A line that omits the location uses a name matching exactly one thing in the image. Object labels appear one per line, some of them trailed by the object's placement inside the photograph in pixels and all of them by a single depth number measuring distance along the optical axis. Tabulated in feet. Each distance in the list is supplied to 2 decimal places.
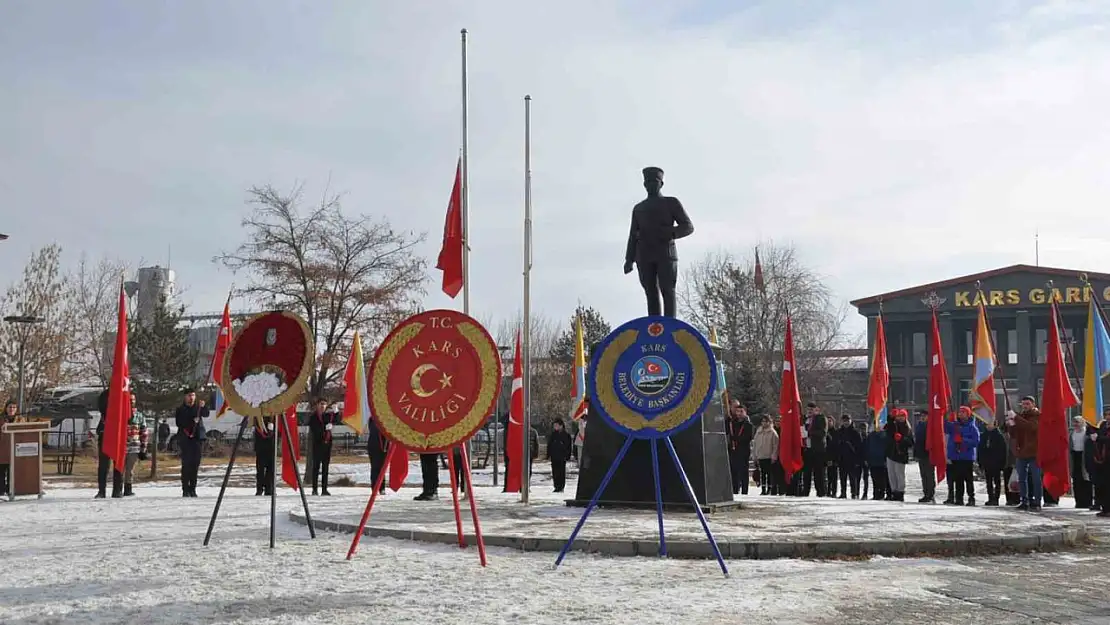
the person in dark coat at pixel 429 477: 54.85
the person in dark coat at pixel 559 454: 70.08
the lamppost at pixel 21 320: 106.00
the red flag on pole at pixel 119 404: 54.34
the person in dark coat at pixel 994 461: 61.57
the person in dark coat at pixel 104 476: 59.62
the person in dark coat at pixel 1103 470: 53.01
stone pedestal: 45.32
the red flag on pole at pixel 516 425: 59.41
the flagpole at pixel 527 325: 53.01
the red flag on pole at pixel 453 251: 53.47
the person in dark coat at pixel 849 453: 68.33
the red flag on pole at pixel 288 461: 37.50
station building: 211.41
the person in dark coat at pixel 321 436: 64.39
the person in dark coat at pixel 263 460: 62.03
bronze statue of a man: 48.39
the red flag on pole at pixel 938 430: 63.72
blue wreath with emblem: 33.09
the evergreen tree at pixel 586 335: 221.25
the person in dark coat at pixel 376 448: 60.75
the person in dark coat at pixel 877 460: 64.95
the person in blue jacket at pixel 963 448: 60.18
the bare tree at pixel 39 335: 132.16
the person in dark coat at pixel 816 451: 69.10
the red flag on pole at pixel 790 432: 65.82
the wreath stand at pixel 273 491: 34.06
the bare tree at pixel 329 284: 108.58
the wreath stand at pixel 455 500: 31.30
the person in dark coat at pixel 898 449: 63.05
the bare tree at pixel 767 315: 167.53
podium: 59.06
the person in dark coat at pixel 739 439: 67.62
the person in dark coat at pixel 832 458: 69.51
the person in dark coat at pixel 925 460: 63.93
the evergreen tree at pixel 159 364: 128.67
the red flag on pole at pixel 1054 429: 53.78
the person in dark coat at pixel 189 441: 61.00
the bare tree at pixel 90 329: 145.28
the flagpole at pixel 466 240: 53.06
